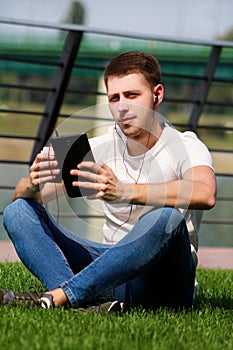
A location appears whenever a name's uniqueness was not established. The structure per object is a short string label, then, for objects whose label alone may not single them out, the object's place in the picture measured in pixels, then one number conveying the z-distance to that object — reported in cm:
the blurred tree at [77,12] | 13600
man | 766
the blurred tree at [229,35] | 13122
